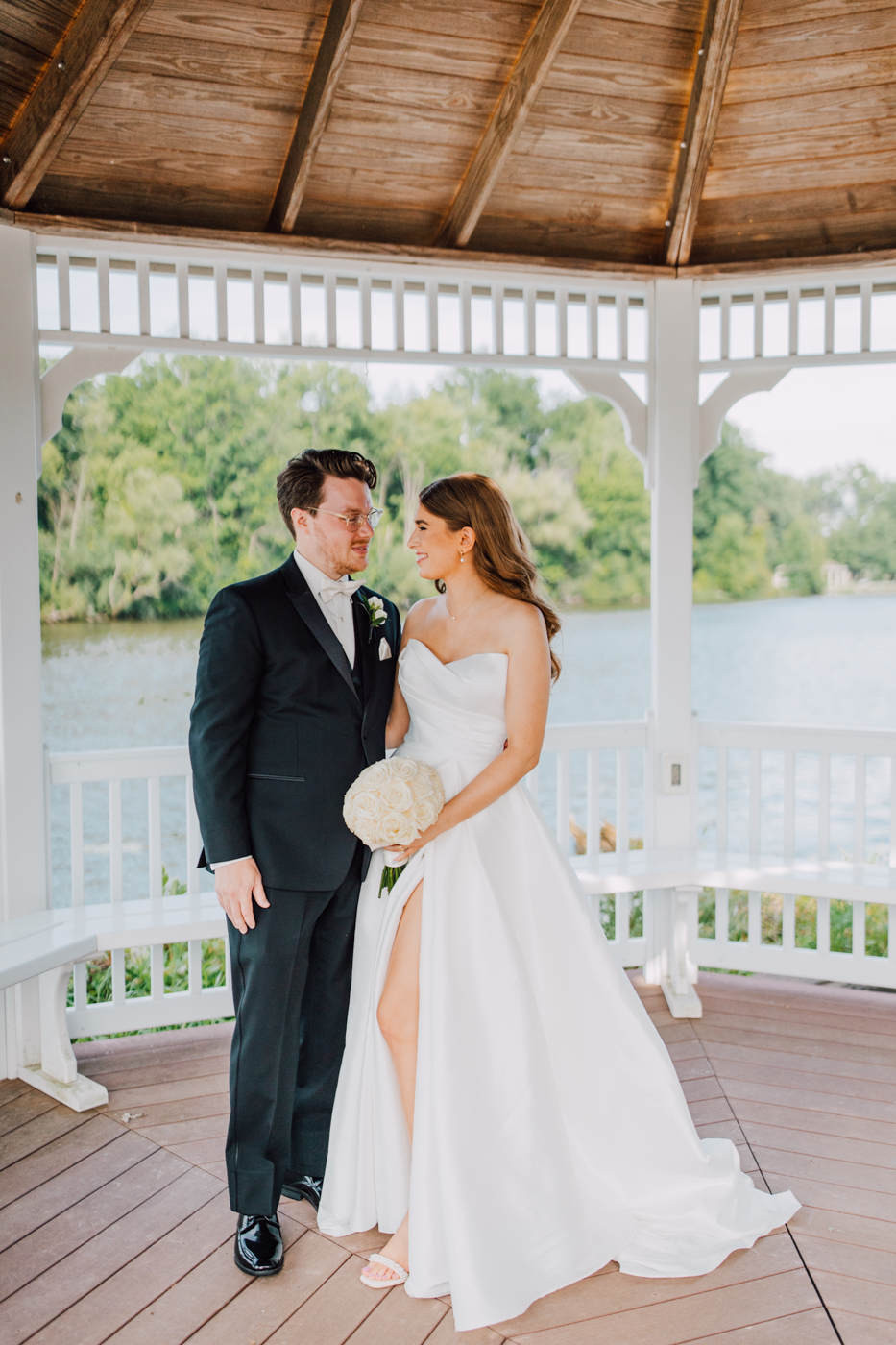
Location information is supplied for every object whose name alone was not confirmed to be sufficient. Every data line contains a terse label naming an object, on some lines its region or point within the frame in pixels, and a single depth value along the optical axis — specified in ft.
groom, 8.14
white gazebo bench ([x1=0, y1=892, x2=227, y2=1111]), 11.04
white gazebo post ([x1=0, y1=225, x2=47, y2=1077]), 11.75
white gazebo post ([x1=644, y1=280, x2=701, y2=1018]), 14.17
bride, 7.83
